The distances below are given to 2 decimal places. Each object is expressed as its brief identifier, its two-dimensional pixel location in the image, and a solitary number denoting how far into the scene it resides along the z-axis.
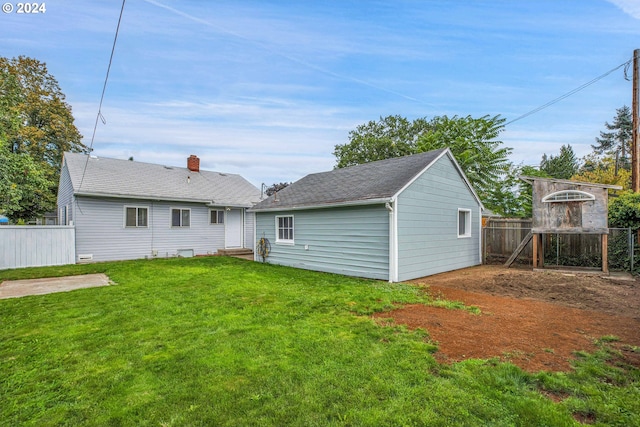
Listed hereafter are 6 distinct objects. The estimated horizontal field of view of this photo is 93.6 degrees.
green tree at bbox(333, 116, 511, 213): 17.95
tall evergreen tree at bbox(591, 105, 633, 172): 31.23
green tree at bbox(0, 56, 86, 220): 19.20
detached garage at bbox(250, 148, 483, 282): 8.11
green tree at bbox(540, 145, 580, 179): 33.25
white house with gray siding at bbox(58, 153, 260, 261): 12.22
